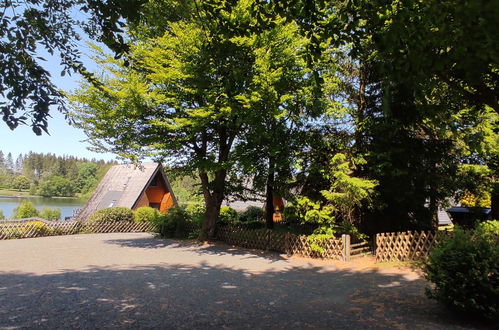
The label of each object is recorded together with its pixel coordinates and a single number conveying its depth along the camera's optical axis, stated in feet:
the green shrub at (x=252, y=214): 100.94
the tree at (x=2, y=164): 503.61
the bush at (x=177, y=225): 73.05
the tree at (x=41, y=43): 13.93
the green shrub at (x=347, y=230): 50.00
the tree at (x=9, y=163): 526.57
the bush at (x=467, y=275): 19.12
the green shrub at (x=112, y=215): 83.42
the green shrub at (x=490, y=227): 38.25
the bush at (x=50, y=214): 93.86
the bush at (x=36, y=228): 70.38
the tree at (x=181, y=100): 45.42
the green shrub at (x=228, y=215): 78.89
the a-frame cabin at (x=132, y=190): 102.26
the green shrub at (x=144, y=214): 88.84
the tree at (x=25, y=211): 87.35
